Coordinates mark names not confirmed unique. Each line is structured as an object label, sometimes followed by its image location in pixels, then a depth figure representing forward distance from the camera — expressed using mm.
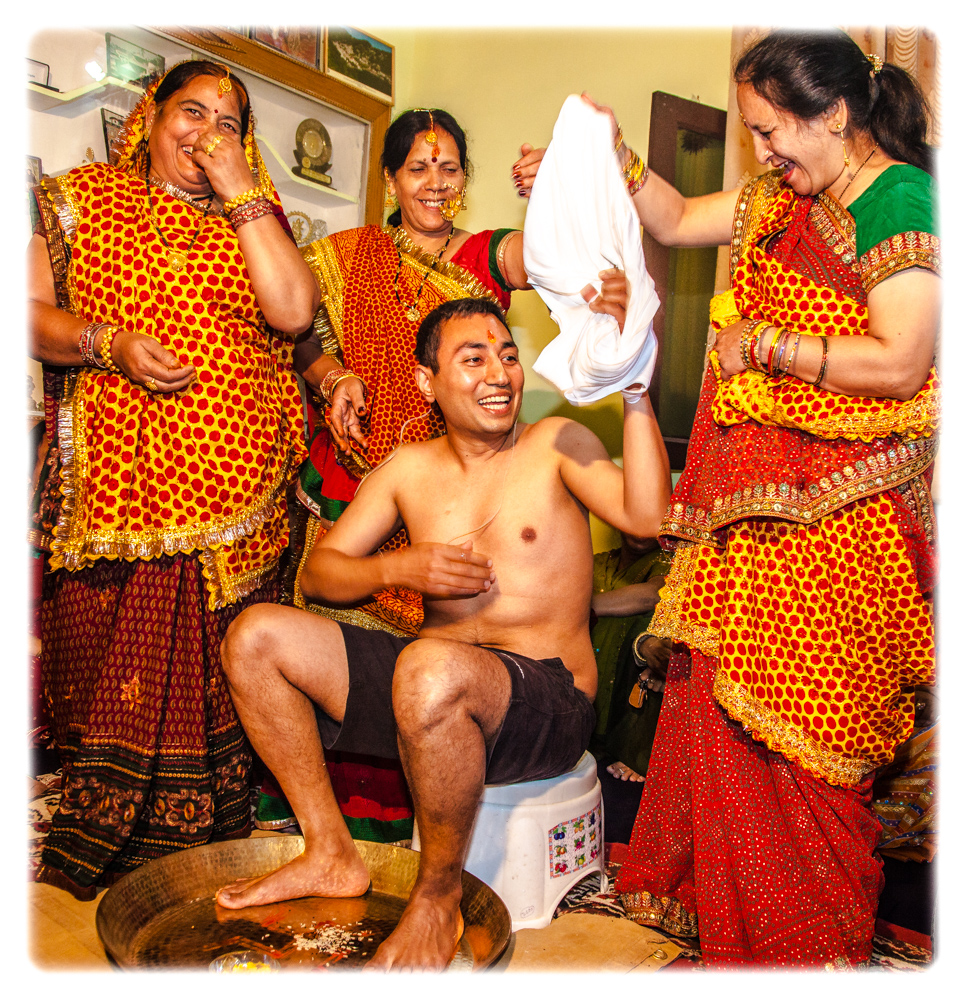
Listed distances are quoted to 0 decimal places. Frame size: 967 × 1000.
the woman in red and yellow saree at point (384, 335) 2480
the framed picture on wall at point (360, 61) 3904
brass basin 1693
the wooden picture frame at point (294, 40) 3652
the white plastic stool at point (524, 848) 1941
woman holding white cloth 1639
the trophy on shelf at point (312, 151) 3934
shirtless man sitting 1717
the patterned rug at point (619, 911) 1822
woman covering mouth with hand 2209
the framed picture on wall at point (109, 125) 3297
